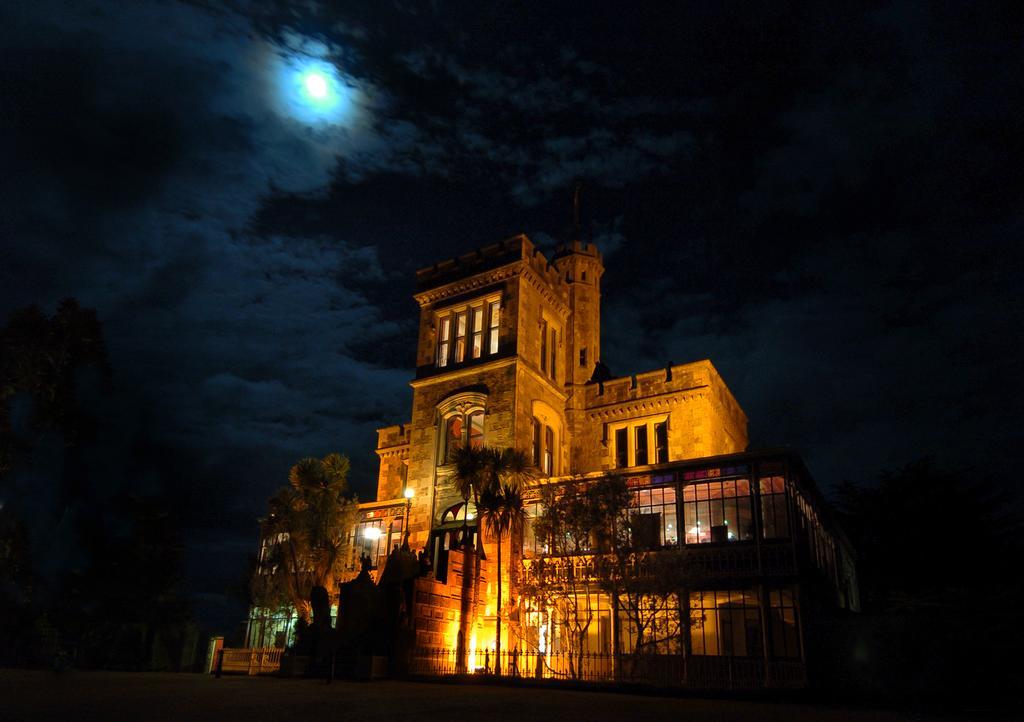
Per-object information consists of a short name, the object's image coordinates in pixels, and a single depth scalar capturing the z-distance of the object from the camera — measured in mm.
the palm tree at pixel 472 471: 27000
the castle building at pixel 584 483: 23344
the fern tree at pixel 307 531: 30094
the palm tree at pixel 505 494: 26484
